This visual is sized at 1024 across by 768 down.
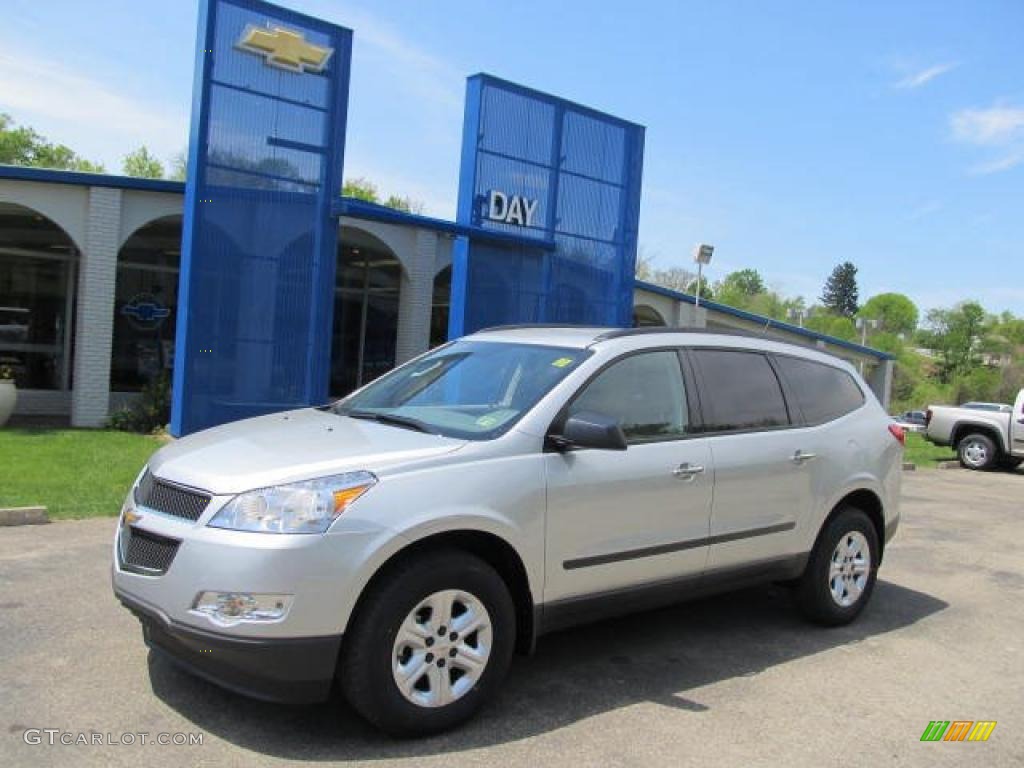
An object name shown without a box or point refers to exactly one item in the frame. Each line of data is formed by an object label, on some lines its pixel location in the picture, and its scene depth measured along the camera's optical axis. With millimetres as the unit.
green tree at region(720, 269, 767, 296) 150312
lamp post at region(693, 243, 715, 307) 16938
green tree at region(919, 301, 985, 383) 86688
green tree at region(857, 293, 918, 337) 140625
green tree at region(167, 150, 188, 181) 54888
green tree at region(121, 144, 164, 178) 63031
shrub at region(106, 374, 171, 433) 13922
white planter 13125
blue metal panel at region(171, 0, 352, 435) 12117
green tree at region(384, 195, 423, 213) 57000
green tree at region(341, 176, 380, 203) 56256
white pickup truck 18938
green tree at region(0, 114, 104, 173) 58938
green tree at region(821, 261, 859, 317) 163125
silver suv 3539
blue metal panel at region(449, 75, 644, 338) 14359
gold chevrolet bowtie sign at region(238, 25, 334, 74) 12305
